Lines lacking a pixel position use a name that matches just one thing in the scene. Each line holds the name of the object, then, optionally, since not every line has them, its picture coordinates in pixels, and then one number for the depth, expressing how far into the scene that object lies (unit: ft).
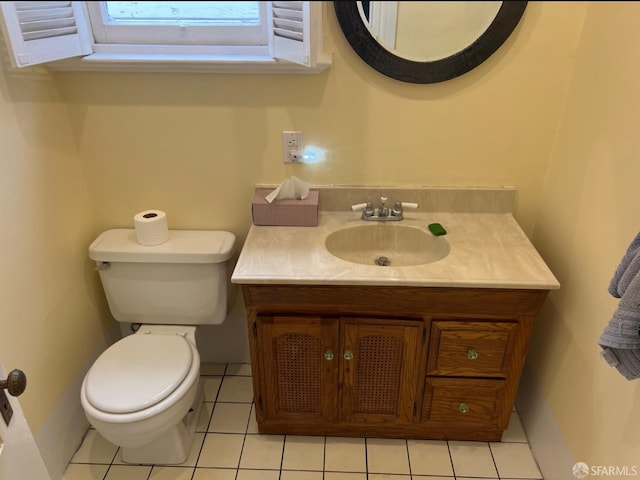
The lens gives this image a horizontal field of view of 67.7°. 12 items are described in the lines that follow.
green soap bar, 5.38
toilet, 4.72
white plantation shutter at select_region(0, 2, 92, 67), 4.11
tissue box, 5.47
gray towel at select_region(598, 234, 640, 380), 3.31
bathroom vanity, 4.71
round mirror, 4.37
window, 4.66
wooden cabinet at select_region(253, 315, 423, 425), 5.03
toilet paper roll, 5.47
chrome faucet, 5.66
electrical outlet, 5.48
